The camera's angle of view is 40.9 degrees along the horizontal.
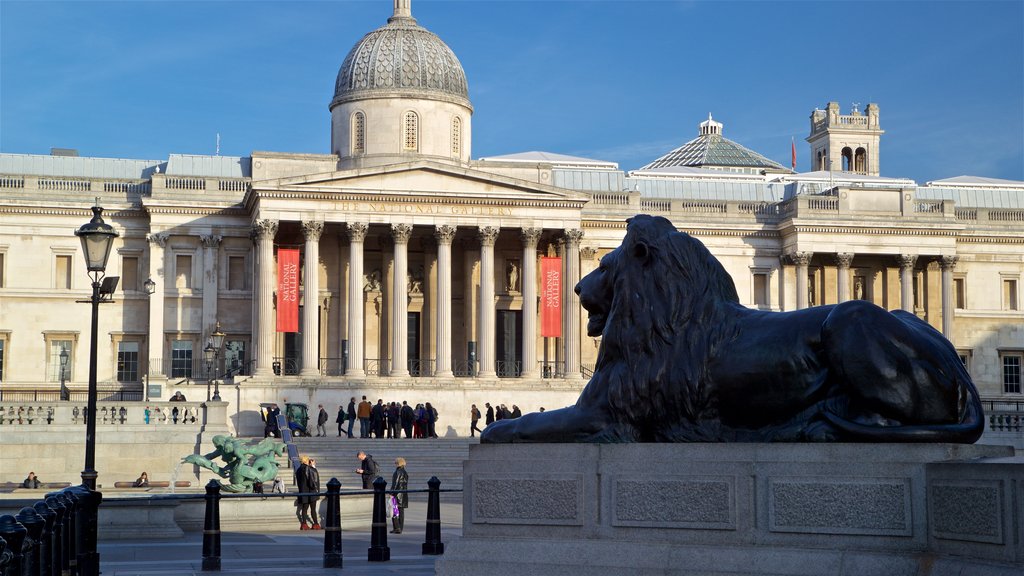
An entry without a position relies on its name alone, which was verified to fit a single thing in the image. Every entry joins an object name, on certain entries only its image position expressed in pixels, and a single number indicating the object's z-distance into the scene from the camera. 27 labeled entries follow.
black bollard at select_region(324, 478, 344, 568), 14.83
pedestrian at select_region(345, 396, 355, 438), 46.66
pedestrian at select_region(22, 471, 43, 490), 34.28
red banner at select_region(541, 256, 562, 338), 53.38
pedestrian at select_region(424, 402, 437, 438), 46.69
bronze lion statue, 9.53
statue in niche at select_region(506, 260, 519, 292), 57.47
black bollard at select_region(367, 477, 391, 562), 15.59
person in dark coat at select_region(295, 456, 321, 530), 23.27
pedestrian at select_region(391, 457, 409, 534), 22.64
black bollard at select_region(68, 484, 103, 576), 12.48
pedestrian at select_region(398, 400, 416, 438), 46.25
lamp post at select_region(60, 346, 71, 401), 54.23
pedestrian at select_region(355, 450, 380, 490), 27.00
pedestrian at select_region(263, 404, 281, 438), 43.53
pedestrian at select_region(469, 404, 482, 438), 47.94
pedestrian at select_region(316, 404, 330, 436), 47.81
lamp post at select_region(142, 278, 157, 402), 50.53
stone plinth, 8.93
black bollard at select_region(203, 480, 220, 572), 14.55
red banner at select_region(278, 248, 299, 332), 50.91
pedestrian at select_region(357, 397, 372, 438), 46.31
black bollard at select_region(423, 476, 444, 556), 16.80
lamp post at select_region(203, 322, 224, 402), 42.31
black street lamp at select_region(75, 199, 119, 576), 17.00
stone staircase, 37.88
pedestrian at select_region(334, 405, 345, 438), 47.03
